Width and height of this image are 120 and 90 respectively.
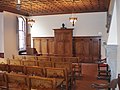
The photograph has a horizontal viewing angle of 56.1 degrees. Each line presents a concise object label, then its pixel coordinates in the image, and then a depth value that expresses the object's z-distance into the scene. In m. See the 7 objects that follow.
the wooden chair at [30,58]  4.17
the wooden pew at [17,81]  2.10
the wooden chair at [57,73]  2.66
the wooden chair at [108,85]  1.61
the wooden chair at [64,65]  3.09
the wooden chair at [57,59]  4.10
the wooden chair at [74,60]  3.95
